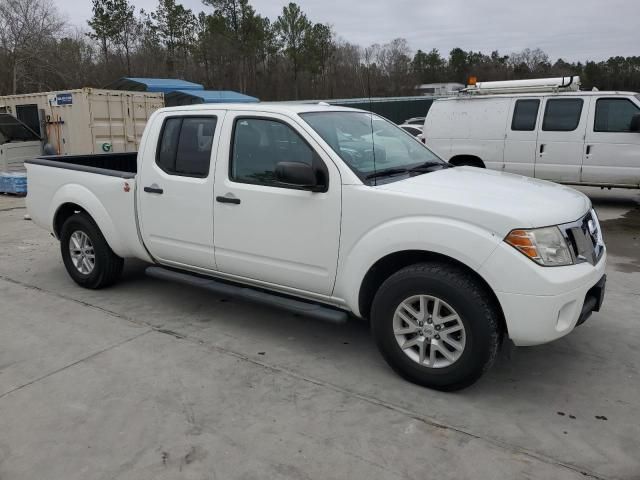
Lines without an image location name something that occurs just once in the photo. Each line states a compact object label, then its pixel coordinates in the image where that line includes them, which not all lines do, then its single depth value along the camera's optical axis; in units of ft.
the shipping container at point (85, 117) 45.09
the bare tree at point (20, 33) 109.70
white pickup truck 10.32
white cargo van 30.94
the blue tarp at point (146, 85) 74.79
